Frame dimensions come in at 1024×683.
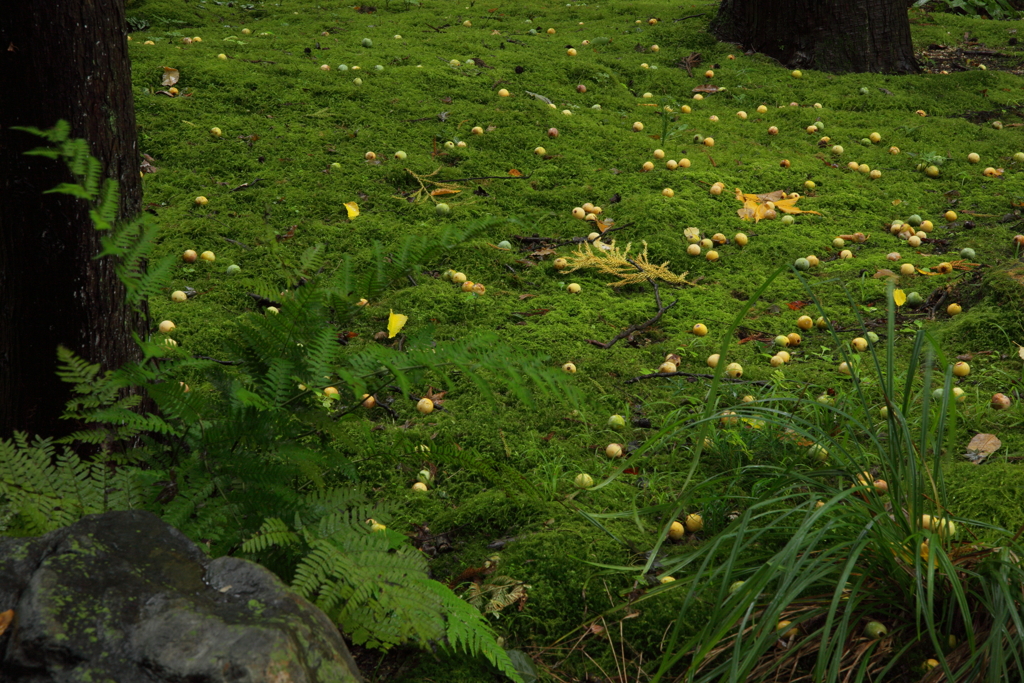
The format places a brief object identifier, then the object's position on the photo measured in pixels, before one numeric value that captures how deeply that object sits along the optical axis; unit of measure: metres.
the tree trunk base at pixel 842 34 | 7.36
